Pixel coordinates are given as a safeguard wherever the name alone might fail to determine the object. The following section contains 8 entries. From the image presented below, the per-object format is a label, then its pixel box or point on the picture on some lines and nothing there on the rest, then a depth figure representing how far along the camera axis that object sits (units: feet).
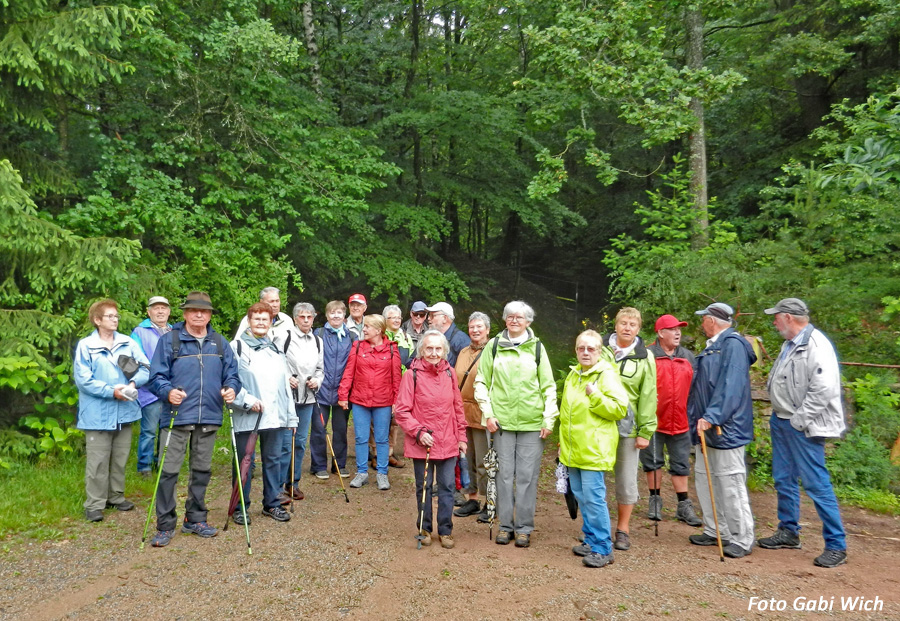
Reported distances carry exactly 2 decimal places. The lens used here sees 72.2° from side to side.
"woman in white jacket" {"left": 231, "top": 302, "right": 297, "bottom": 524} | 17.17
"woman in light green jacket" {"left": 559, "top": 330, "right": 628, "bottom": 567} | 14.85
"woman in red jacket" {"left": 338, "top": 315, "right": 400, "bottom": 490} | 21.59
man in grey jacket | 14.87
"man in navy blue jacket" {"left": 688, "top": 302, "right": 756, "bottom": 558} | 15.70
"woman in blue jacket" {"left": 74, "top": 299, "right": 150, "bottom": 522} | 17.22
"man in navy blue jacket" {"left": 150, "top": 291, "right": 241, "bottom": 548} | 16.01
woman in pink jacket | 16.14
